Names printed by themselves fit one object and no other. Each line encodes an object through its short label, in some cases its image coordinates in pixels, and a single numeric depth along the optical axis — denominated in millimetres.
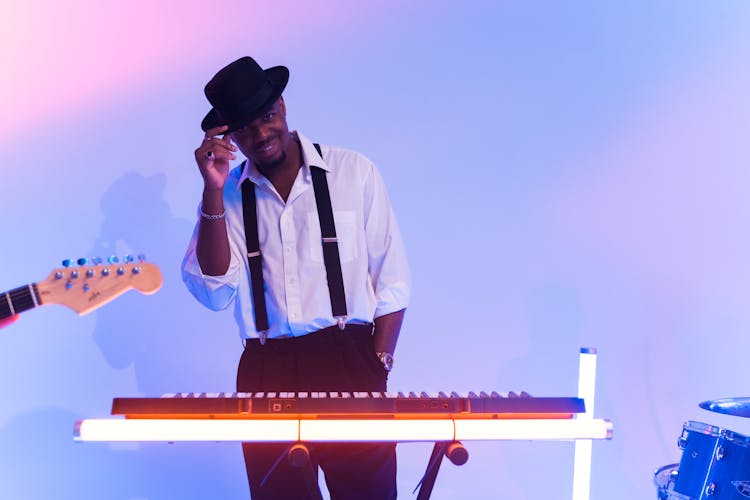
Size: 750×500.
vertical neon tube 3357
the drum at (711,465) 2703
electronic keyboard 1883
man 2510
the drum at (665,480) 3035
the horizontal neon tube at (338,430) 1830
